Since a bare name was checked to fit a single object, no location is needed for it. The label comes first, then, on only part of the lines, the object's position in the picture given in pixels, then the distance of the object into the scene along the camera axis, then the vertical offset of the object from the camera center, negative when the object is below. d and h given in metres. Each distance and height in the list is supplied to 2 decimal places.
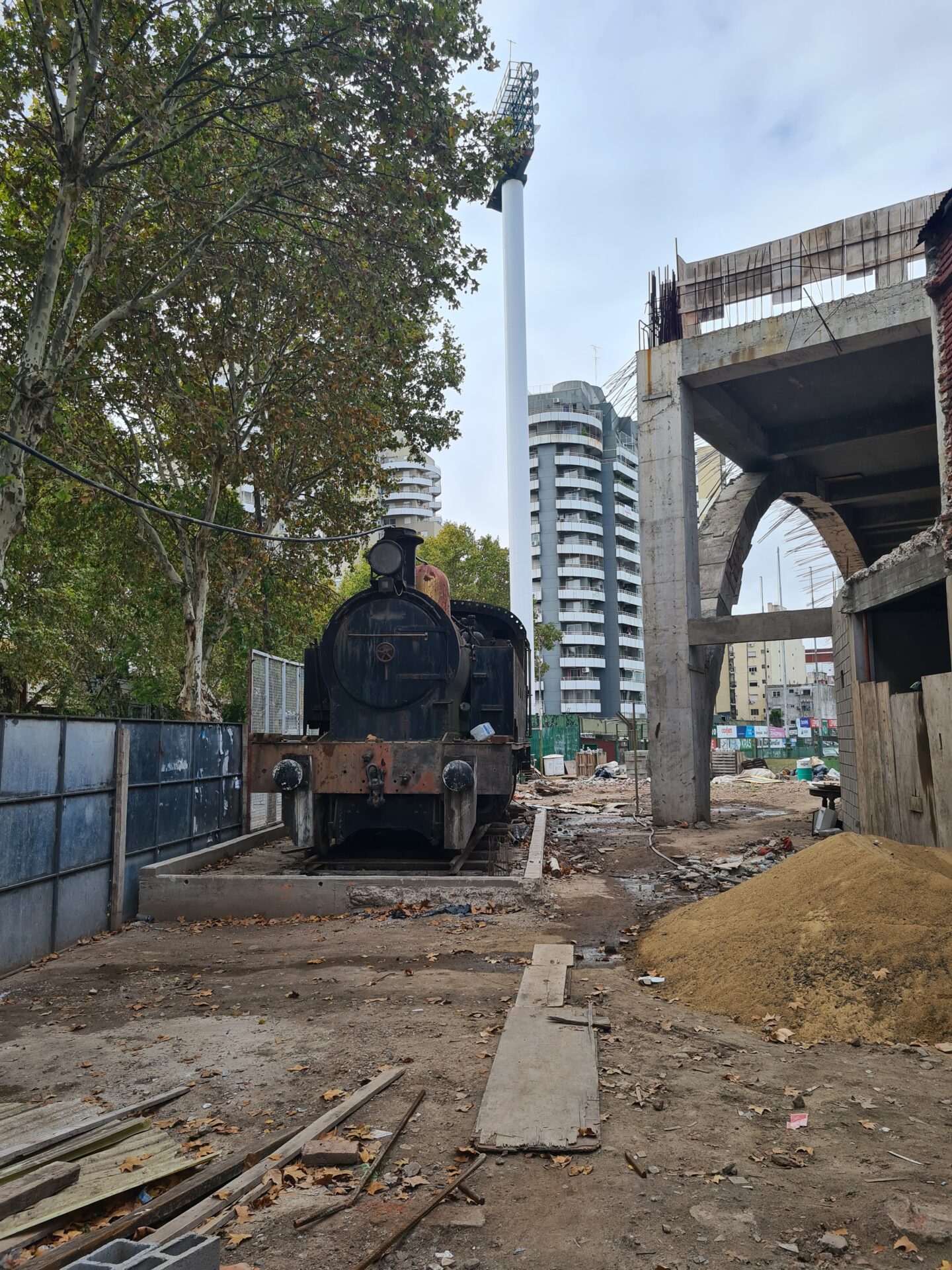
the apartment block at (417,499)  91.38 +27.25
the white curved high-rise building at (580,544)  72.88 +17.77
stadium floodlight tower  54.25 +25.16
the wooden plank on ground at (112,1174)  3.18 -1.71
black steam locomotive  9.16 +0.18
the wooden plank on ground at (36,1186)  3.19 -1.66
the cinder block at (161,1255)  2.36 -1.44
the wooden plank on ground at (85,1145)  3.52 -1.70
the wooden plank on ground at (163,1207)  2.86 -1.69
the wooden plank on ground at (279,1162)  3.06 -1.71
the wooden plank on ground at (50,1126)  3.72 -1.74
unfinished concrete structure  15.95 +7.43
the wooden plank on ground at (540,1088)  3.78 -1.69
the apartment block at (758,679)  98.88 +8.74
